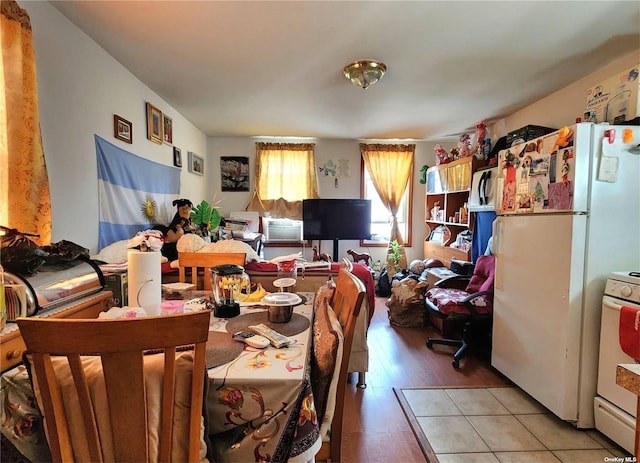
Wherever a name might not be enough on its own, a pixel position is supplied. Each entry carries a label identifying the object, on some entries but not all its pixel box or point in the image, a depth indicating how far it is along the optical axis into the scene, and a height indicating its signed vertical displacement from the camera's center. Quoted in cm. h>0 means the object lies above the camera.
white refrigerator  176 -16
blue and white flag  229 +14
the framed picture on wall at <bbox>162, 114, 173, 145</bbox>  324 +82
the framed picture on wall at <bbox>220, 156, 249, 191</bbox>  495 +60
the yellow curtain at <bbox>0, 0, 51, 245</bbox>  147 +36
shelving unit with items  391 +10
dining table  86 -57
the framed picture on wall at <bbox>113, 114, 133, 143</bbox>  242 +62
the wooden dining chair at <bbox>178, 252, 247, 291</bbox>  202 -31
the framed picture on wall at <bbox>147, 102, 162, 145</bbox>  293 +80
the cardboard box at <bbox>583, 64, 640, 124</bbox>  185 +71
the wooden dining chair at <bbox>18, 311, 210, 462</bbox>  71 -41
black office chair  267 -78
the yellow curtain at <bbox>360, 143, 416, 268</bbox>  504 +67
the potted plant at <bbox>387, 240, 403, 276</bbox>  486 -72
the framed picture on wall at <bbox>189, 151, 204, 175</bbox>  414 +62
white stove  159 -80
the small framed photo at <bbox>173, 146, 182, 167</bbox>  358 +59
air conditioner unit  514 -29
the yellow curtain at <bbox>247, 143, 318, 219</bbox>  494 +50
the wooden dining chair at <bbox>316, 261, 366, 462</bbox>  116 -50
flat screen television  468 -8
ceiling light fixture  236 +105
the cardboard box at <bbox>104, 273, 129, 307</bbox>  161 -38
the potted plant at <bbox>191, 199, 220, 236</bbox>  330 -8
